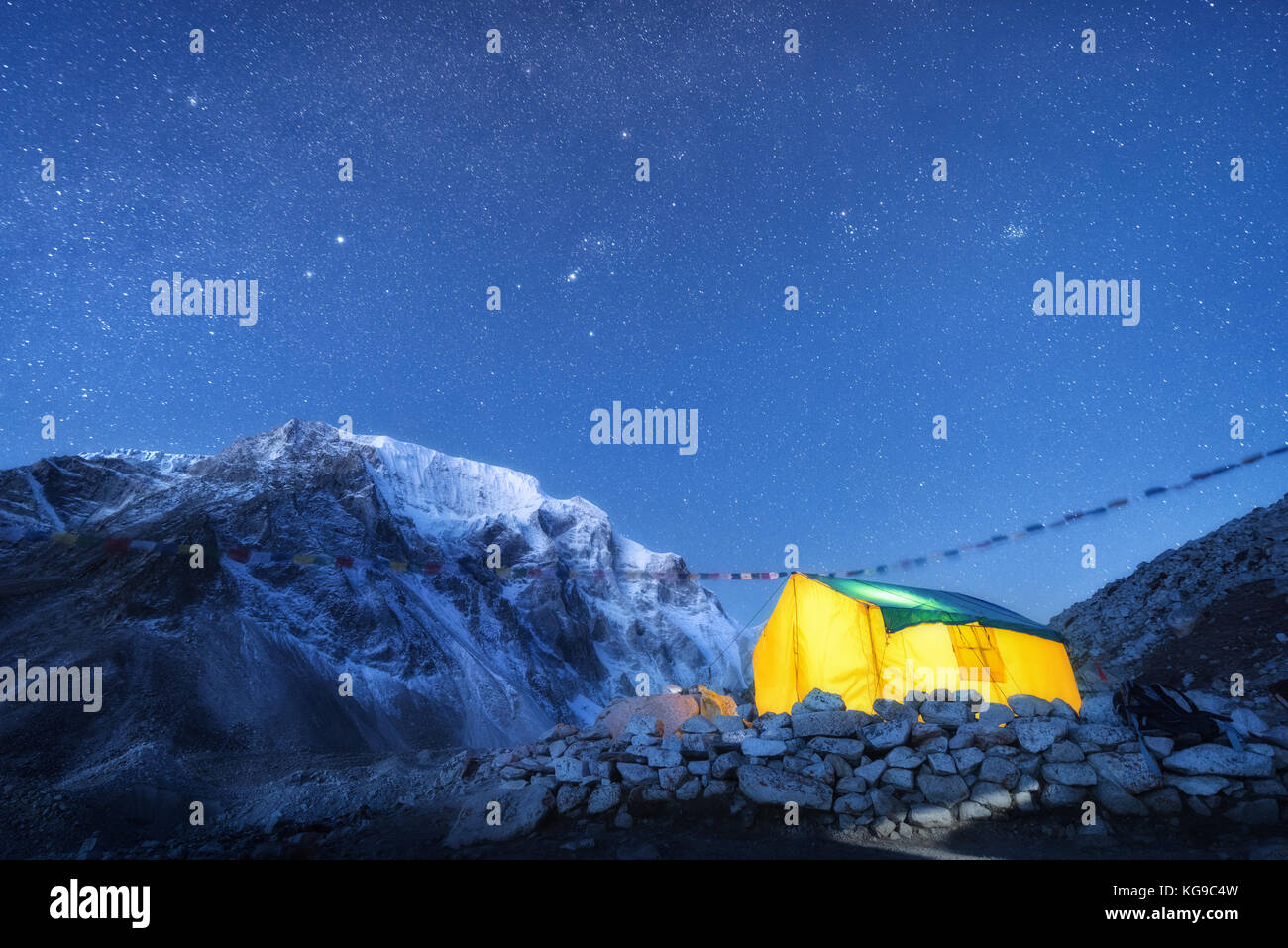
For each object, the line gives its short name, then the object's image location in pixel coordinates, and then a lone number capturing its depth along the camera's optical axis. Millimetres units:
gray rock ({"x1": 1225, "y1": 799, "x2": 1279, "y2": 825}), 7090
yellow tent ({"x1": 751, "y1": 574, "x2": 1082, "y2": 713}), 11719
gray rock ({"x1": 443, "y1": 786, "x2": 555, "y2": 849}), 7781
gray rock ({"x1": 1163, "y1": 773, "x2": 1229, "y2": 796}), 7348
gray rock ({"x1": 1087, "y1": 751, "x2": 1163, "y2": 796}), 7512
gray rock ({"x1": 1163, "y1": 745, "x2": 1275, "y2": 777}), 7348
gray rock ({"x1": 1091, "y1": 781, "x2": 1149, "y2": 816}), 7457
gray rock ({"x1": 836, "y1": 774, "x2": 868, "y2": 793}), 8045
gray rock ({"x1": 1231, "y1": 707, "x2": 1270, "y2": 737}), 7938
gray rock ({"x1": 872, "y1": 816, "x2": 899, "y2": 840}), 7605
